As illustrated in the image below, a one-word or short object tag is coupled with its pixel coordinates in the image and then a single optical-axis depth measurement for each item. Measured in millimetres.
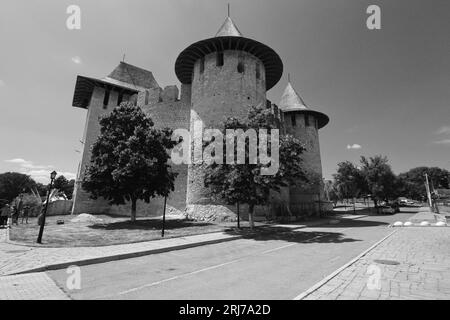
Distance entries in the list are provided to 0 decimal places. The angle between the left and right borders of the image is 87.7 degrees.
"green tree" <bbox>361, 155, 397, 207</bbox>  35906
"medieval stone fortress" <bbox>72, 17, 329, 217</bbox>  22438
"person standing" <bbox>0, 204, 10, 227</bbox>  16039
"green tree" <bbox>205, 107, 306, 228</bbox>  13977
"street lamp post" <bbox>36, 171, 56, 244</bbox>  9622
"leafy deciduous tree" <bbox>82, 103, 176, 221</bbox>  16188
